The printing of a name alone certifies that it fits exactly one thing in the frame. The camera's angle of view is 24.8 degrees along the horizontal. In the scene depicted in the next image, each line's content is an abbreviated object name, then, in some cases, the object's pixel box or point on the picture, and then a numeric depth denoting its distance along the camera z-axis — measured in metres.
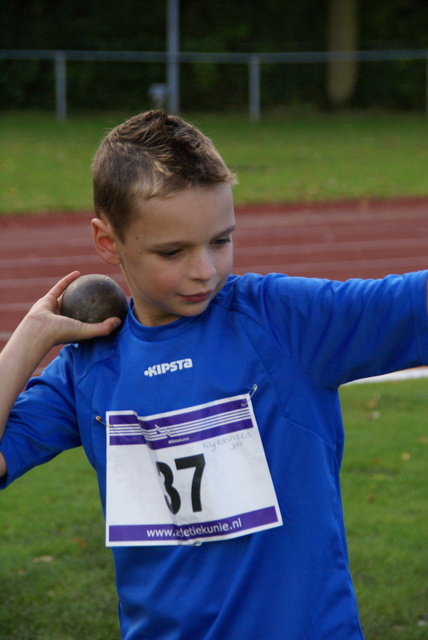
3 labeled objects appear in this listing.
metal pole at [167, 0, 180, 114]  26.19
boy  2.00
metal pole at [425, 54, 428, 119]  28.75
